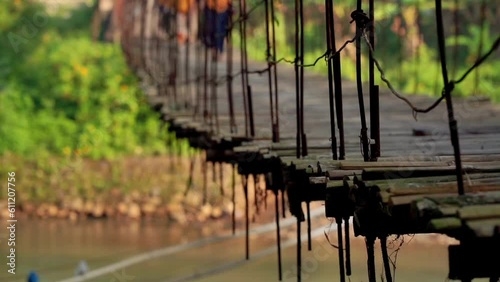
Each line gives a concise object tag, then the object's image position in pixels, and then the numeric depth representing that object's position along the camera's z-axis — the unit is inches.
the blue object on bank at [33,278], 506.4
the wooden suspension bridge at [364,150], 176.1
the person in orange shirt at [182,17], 826.9
